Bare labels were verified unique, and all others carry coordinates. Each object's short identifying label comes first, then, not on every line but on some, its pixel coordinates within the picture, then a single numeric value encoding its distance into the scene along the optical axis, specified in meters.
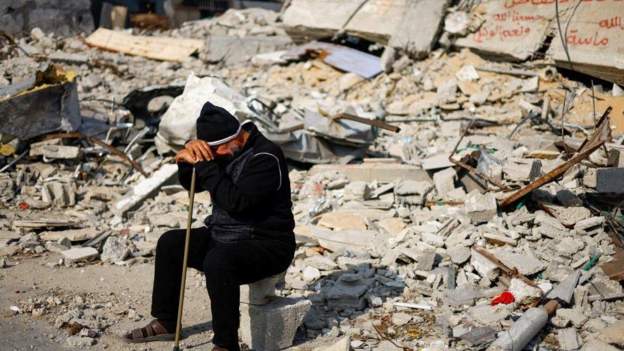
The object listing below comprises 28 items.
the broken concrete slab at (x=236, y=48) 16.09
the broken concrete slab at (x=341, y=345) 4.42
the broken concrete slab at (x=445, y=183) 7.68
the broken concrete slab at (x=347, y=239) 6.64
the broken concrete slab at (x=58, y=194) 8.15
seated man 4.25
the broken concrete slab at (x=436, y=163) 7.96
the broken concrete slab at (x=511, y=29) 11.38
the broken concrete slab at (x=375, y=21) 13.10
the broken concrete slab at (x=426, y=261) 5.91
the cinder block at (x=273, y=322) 4.62
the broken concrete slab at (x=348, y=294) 5.44
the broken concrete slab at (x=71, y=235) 6.96
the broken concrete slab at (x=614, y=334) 4.46
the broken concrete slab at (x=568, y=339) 4.64
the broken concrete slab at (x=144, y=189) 8.02
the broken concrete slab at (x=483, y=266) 5.67
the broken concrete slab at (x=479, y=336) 4.61
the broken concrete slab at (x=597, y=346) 4.35
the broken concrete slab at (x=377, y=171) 8.37
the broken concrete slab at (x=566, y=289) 5.14
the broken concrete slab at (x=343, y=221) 7.16
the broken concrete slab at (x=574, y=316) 4.92
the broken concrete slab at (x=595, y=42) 9.99
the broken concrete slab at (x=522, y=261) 5.61
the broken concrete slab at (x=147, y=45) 16.47
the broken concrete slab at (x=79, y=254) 6.32
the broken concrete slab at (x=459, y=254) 5.96
